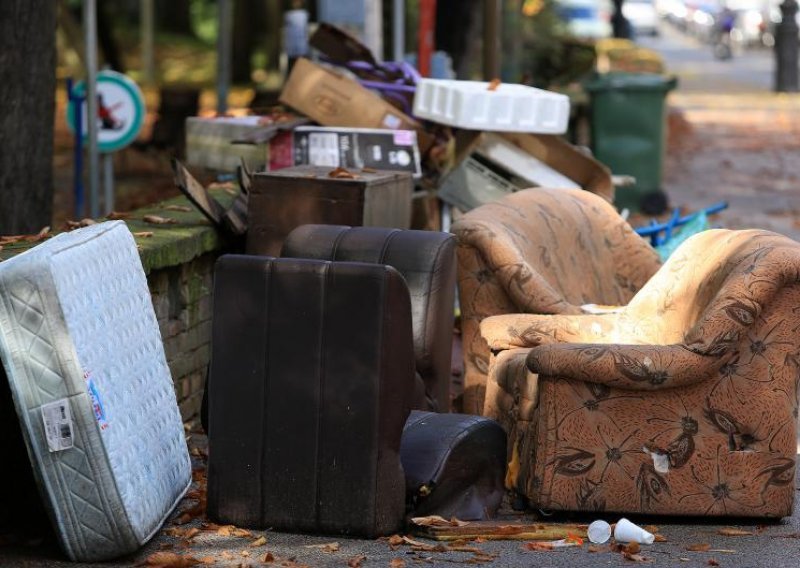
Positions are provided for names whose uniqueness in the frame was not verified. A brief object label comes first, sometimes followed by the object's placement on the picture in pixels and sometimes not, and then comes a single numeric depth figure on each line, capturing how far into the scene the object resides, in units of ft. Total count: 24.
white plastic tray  59.93
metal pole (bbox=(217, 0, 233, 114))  91.56
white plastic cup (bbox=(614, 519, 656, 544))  34.73
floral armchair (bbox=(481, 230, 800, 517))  37.01
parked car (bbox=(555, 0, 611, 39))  305.94
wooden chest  47.78
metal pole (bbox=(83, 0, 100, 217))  62.23
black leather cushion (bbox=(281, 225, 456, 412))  41.37
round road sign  66.54
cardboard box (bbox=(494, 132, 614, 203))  62.49
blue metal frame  59.82
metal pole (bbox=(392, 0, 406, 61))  88.74
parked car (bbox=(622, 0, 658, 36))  408.05
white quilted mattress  30.50
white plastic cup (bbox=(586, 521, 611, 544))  34.73
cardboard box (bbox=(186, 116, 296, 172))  58.80
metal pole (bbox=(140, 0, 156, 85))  184.55
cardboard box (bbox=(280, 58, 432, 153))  61.57
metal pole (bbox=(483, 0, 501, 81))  88.58
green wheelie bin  99.81
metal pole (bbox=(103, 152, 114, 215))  67.67
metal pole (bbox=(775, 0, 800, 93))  191.01
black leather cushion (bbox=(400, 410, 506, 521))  35.22
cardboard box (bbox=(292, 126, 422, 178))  58.08
